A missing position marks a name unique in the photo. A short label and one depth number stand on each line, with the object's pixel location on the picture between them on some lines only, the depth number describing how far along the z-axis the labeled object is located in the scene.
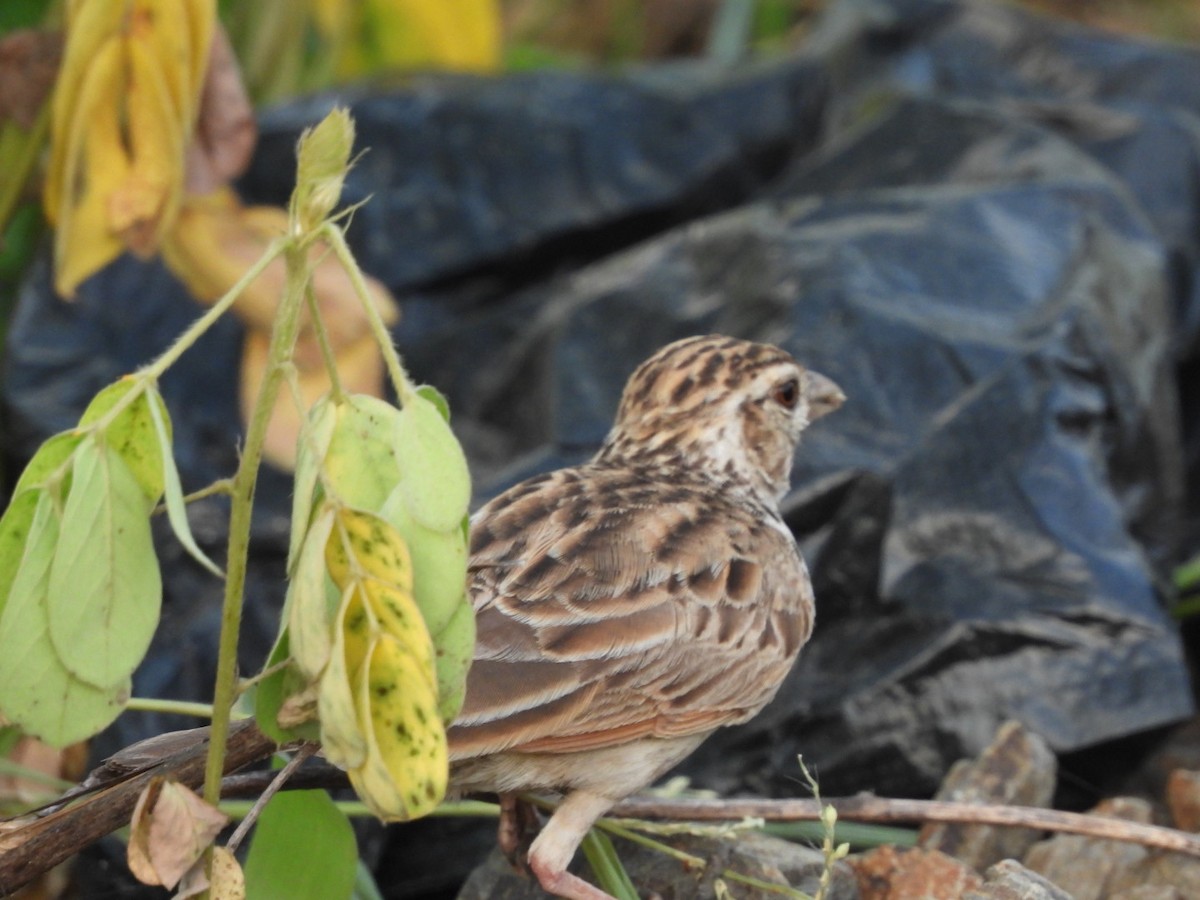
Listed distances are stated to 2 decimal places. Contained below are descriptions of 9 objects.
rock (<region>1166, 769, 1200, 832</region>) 3.54
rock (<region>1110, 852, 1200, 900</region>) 3.16
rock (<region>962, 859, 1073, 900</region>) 2.83
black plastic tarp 3.96
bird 2.80
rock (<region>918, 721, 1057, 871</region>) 3.37
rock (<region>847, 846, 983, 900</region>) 2.96
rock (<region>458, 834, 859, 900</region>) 3.08
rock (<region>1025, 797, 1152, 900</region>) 3.28
